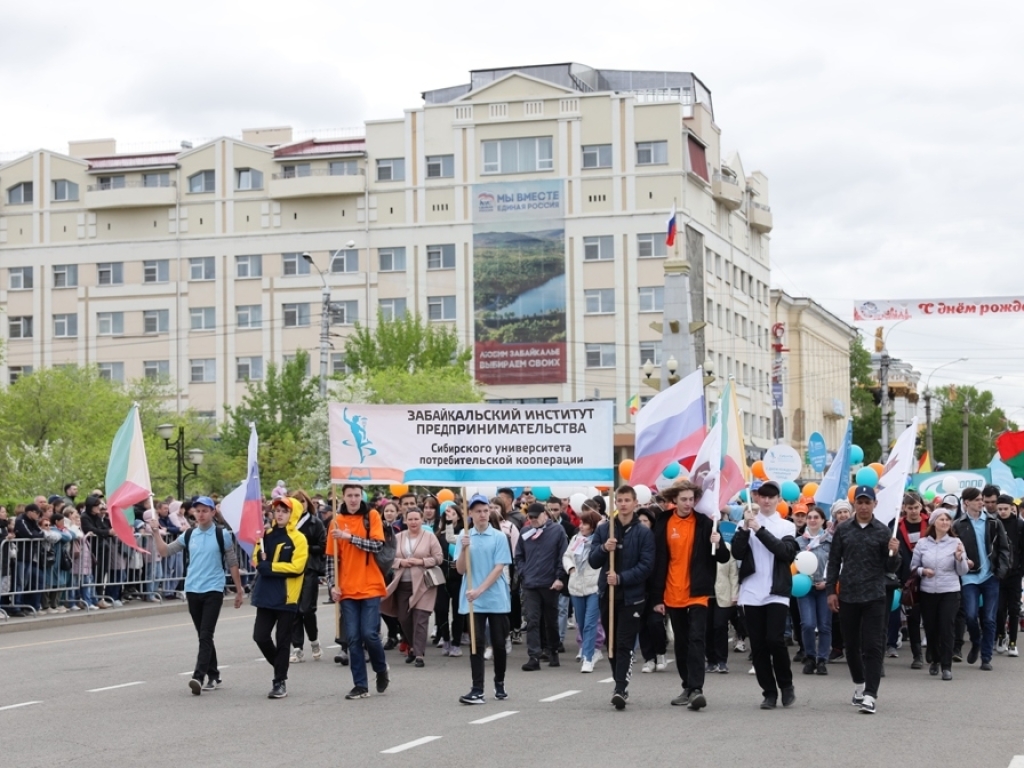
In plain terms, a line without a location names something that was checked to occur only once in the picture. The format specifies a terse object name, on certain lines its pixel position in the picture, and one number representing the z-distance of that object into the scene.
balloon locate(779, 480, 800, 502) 20.30
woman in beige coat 17.67
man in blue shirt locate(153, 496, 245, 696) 14.55
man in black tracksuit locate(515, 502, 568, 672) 17.19
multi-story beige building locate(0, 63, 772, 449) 80.00
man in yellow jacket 14.28
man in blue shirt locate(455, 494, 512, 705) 13.80
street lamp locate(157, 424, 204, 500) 38.47
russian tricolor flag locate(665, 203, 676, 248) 41.31
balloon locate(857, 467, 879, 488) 17.18
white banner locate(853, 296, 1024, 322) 47.12
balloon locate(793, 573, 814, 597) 16.11
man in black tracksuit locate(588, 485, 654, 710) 13.16
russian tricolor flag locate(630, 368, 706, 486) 14.66
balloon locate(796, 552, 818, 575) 15.00
